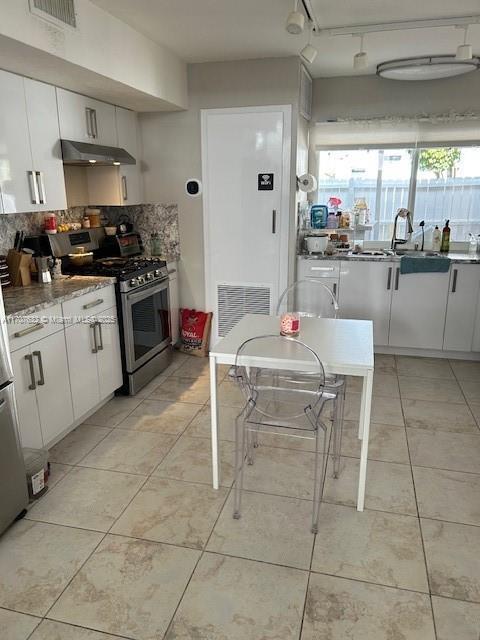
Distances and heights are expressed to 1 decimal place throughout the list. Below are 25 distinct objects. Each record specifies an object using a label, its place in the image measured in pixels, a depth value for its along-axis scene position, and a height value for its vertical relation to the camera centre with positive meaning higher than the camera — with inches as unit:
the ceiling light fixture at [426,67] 145.7 +39.1
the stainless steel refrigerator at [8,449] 78.9 -41.1
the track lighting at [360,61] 118.5 +33.3
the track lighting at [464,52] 112.1 +33.3
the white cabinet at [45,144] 111.8 +13.2
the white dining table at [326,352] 81.1 -27.2
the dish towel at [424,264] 157.1 -22.0
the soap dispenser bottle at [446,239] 172.4 -15.2
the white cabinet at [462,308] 156.5 -36.5
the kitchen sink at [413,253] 169.0 -19.9
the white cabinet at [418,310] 160.2 -37.8
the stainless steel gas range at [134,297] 134.3 -28.5
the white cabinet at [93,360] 115.8 -40.8
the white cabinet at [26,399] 96.3 -40.4
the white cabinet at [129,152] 152.3 +15.2
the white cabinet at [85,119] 122.3 +21.6
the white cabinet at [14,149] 103.8 +11.0
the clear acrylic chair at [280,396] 82.9 -36.8
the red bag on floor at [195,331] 171.2 -46.6
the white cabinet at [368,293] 163.5 -32.7
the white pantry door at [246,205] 154.1 -2.4
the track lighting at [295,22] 93.9 +33.7
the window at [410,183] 172.2 +4.9
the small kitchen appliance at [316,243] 168.7 -15.9
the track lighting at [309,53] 113.7 +33.7
